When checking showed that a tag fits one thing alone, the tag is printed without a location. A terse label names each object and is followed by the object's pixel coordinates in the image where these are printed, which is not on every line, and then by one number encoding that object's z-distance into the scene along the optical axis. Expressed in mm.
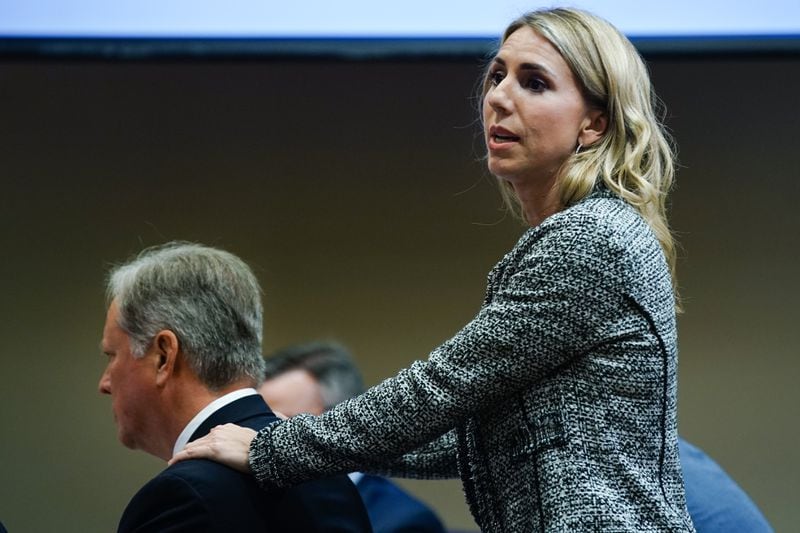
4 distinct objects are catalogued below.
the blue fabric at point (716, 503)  6029
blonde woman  5530
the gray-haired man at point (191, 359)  5765
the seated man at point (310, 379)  6838
